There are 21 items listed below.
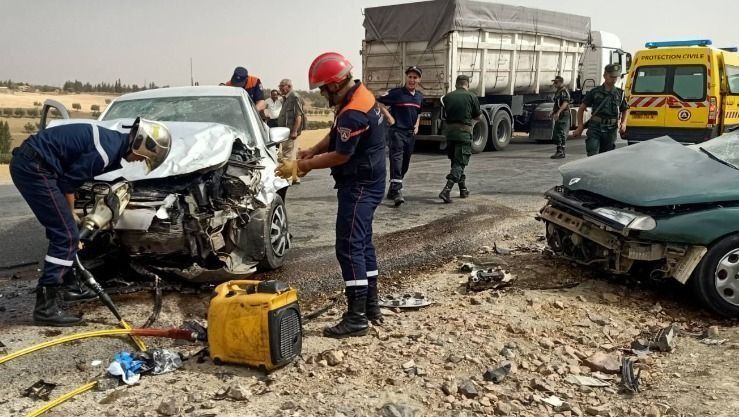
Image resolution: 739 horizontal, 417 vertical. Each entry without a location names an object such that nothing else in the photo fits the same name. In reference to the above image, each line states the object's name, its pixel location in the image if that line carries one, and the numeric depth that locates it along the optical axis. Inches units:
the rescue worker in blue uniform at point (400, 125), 323.3
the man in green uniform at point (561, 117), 534.9
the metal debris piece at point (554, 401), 123.6
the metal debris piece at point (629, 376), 131.1
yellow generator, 131.3
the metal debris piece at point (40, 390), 124.9
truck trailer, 533.6
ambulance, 463.2
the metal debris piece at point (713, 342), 156.1
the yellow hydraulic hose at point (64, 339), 133.6
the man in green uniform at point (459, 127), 326.3
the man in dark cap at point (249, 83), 345.1
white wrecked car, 167.3
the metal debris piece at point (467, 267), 214.4
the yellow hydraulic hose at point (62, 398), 115.9
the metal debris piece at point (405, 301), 179.3
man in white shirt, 475.5
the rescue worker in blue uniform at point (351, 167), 155.2
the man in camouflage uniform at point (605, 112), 319.0
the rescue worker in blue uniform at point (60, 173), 154.9
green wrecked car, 168.1
